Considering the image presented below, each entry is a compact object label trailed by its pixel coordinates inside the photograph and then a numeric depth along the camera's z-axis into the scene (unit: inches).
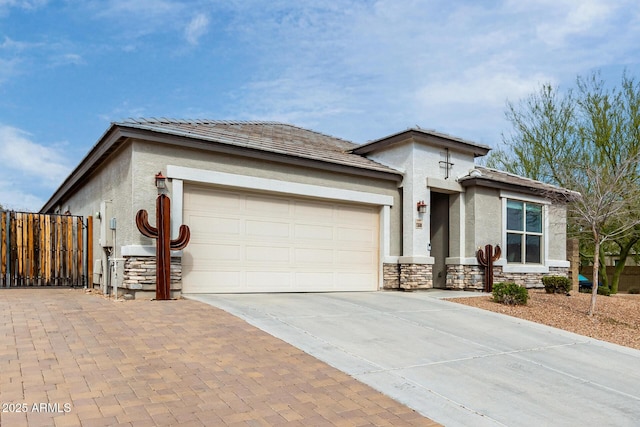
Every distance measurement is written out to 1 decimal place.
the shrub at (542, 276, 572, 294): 625.6
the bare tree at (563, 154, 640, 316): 481.4
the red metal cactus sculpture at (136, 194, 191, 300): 420.2
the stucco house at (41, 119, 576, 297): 444.8
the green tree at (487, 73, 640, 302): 924.0
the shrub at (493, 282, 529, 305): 492.7
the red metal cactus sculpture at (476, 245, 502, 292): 604.4
